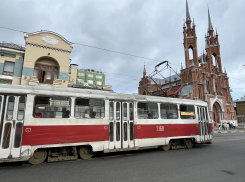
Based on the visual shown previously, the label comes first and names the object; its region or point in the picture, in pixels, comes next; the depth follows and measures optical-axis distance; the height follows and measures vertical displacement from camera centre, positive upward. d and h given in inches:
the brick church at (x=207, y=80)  1830.7 +469.2
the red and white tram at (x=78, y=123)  241.4 -6.7
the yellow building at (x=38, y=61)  649.6 +243.7
